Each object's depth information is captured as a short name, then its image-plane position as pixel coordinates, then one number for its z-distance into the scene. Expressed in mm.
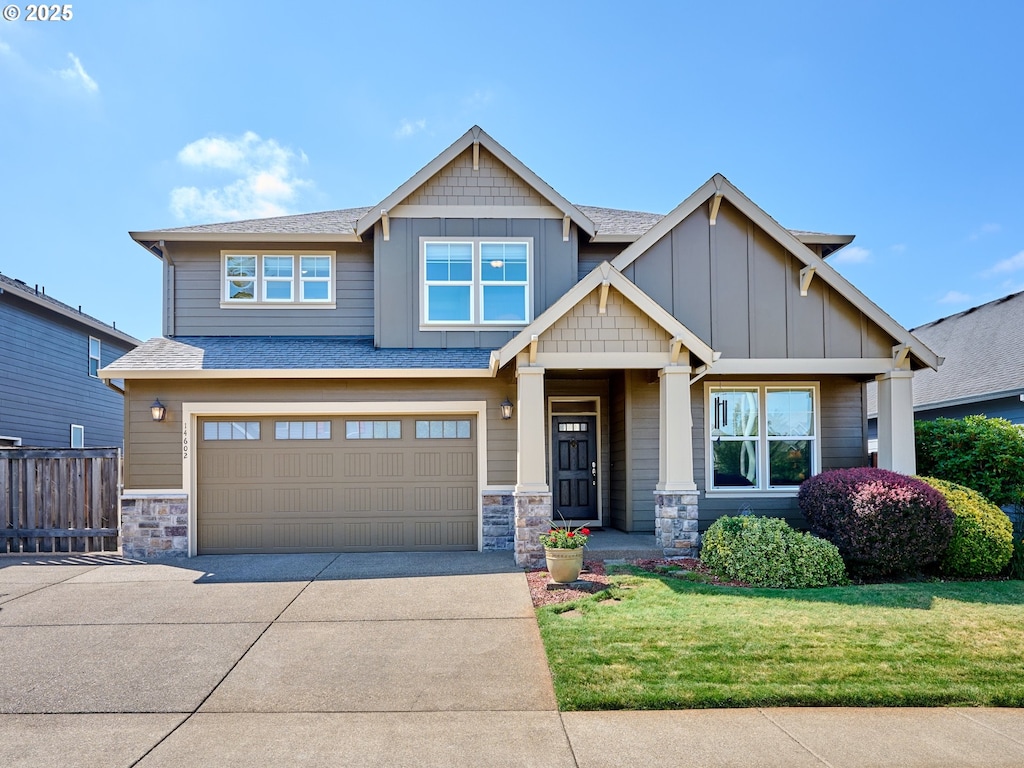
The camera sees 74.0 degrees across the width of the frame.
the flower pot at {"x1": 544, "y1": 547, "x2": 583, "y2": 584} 7875
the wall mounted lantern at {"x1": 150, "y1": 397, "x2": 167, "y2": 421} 10180
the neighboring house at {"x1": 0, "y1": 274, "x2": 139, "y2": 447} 15719
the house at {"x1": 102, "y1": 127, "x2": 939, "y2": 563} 9469
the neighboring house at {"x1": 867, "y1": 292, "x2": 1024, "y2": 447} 13500
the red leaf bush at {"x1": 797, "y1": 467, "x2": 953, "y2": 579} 8133
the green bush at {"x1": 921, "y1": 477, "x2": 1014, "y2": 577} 8297
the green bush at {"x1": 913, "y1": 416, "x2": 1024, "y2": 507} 9922
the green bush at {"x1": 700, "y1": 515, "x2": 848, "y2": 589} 7953
